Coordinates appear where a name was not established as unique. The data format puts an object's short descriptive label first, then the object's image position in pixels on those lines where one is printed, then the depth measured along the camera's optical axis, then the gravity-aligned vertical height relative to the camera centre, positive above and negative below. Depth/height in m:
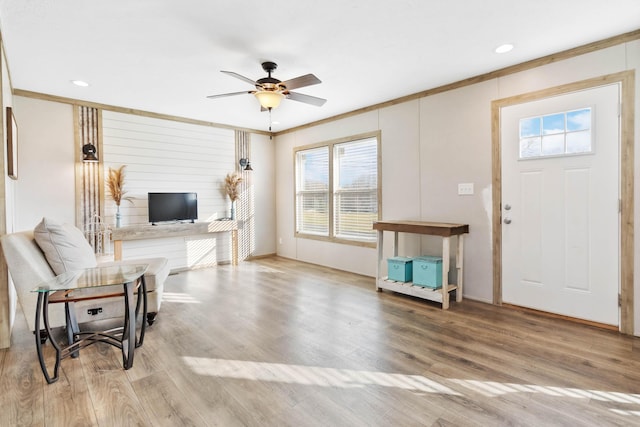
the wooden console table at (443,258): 3.53 -0.60
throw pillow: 2.64 -0.31
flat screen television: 4.91 +0.01
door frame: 2.74 +0.14
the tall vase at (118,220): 4.64 -0.17
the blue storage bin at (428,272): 3.68 -0.77
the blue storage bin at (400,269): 3.99 -0.79
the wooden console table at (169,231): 4.51 -0.36
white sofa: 2.43 -0.62
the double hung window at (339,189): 5.02 +0.27
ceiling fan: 2.95 +1.12
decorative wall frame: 3.00 +0.59
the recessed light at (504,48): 2.95 +1.43
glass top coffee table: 2.14 -0.64
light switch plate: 3.78 +0.18
